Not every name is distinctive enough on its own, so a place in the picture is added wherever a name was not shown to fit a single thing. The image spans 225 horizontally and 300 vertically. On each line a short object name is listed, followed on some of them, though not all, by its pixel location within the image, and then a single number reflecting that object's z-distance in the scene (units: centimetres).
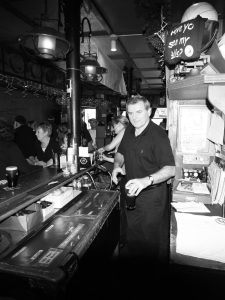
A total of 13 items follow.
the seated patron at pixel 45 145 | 423
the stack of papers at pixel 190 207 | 213
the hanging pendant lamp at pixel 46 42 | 257
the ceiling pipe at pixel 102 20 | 392
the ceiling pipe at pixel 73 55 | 335
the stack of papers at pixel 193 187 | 252
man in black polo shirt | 246
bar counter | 139
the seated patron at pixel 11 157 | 343
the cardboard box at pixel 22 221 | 187
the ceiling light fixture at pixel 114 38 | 516
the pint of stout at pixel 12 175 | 201
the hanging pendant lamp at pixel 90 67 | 431
